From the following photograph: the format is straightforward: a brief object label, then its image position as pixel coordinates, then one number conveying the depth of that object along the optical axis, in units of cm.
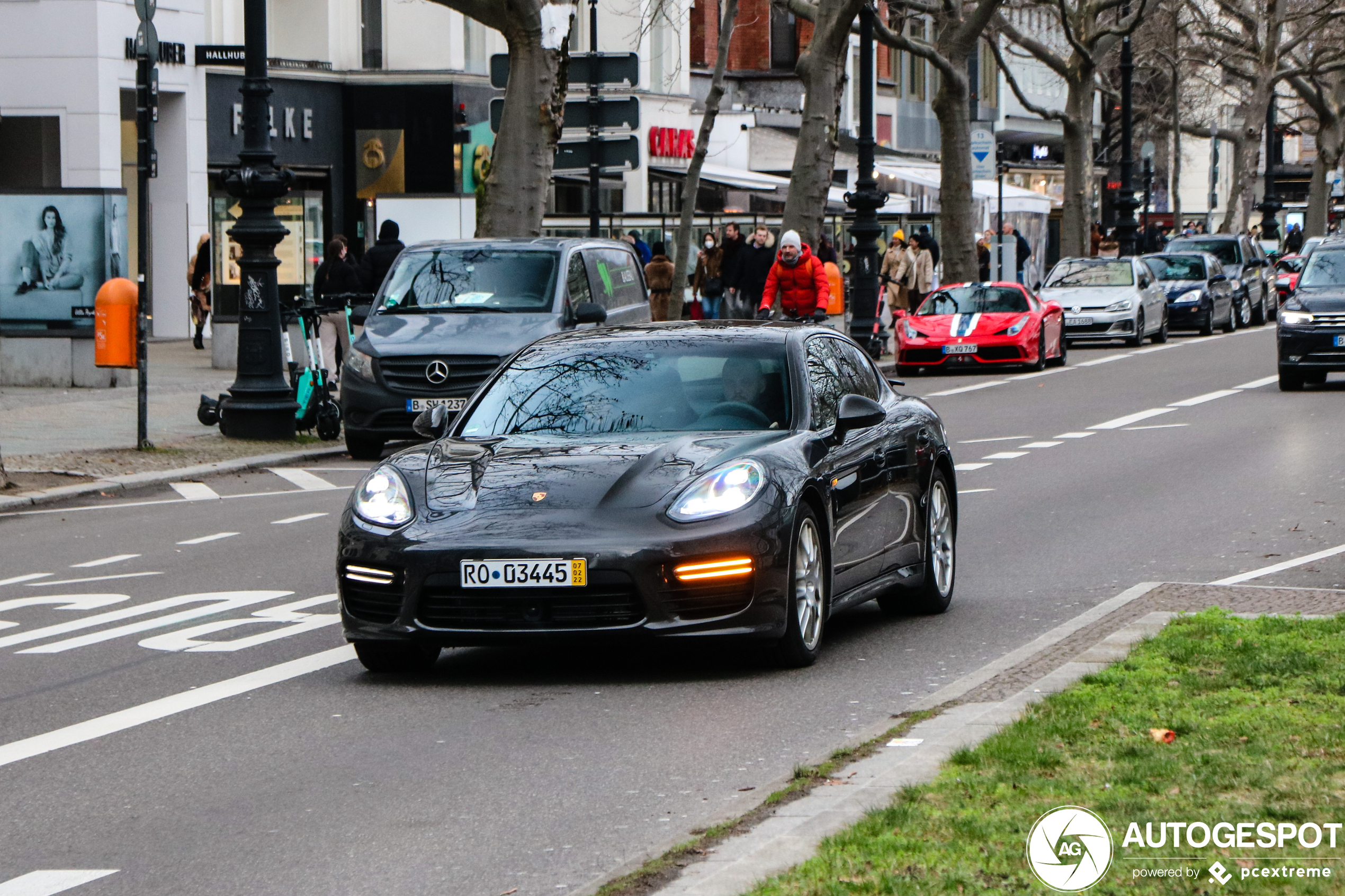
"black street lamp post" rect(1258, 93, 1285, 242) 8688
